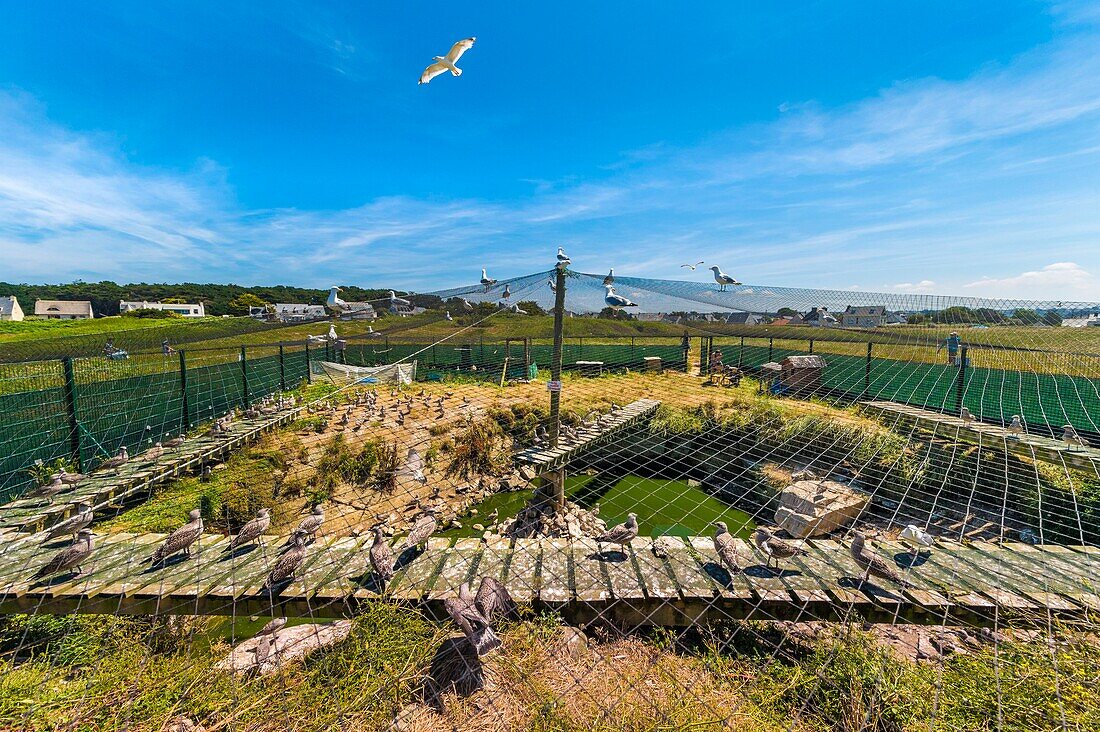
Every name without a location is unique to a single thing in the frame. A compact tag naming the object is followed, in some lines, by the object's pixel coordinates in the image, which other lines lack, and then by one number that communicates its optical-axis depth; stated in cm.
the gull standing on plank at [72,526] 304
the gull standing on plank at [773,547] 271
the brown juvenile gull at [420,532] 308
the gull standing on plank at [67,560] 249
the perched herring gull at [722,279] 444
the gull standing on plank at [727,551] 275
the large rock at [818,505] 448
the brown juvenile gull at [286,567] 246
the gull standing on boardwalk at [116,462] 474
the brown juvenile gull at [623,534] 334
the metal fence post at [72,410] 467
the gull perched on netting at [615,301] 408
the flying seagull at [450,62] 372
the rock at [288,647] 216
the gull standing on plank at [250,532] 297
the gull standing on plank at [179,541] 271
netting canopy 194
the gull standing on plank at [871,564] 253
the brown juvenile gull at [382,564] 257
